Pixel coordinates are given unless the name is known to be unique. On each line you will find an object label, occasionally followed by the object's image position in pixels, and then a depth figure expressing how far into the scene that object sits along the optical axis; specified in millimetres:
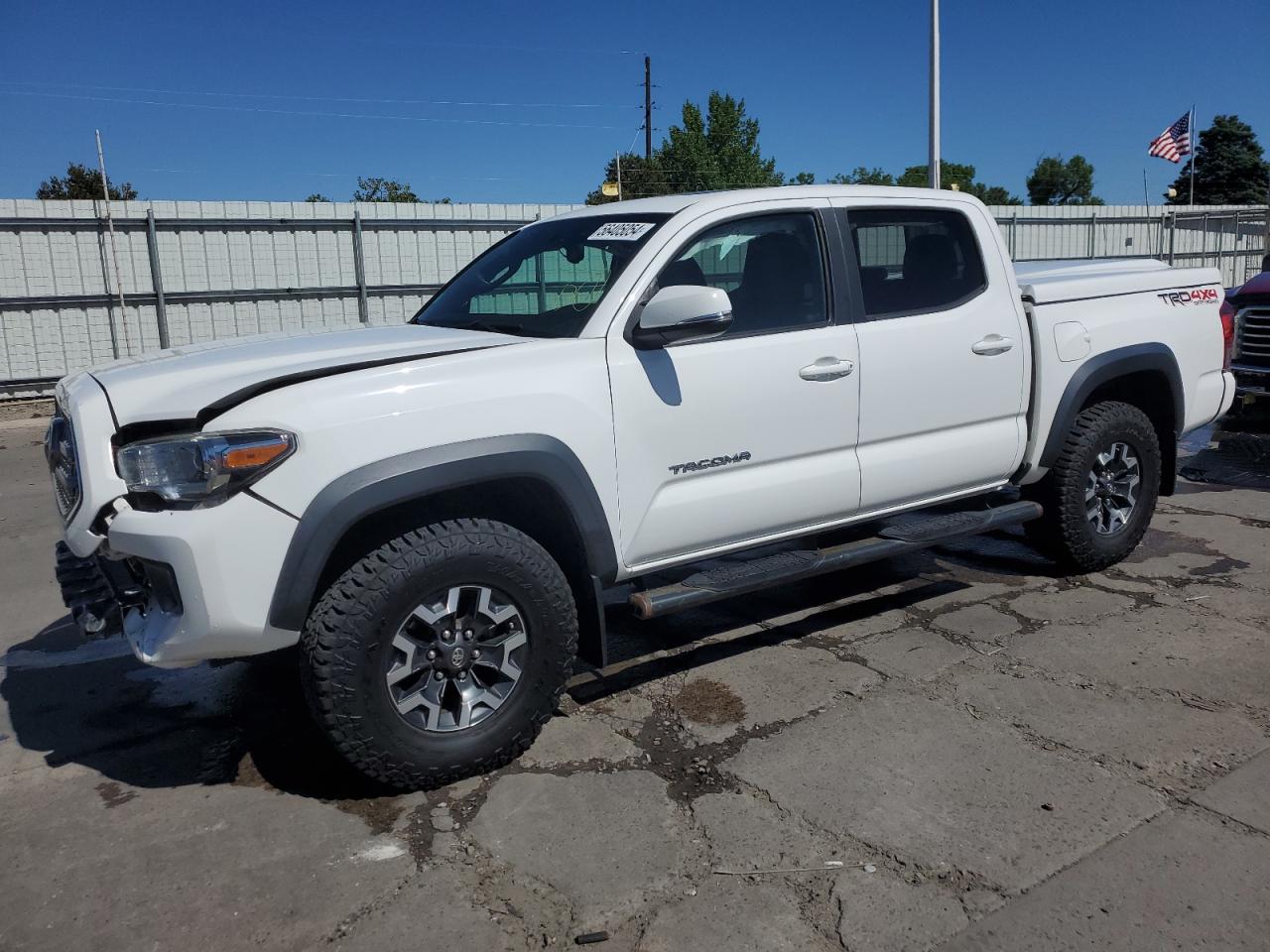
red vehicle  8094
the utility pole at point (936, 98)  18047
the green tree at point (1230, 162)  69562
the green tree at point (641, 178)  40062
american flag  24734
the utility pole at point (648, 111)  43344
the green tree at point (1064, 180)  83875
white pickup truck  3064
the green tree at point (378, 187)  52438
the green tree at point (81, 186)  35938
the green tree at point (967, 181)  75562
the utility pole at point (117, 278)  13539
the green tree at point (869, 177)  63731
